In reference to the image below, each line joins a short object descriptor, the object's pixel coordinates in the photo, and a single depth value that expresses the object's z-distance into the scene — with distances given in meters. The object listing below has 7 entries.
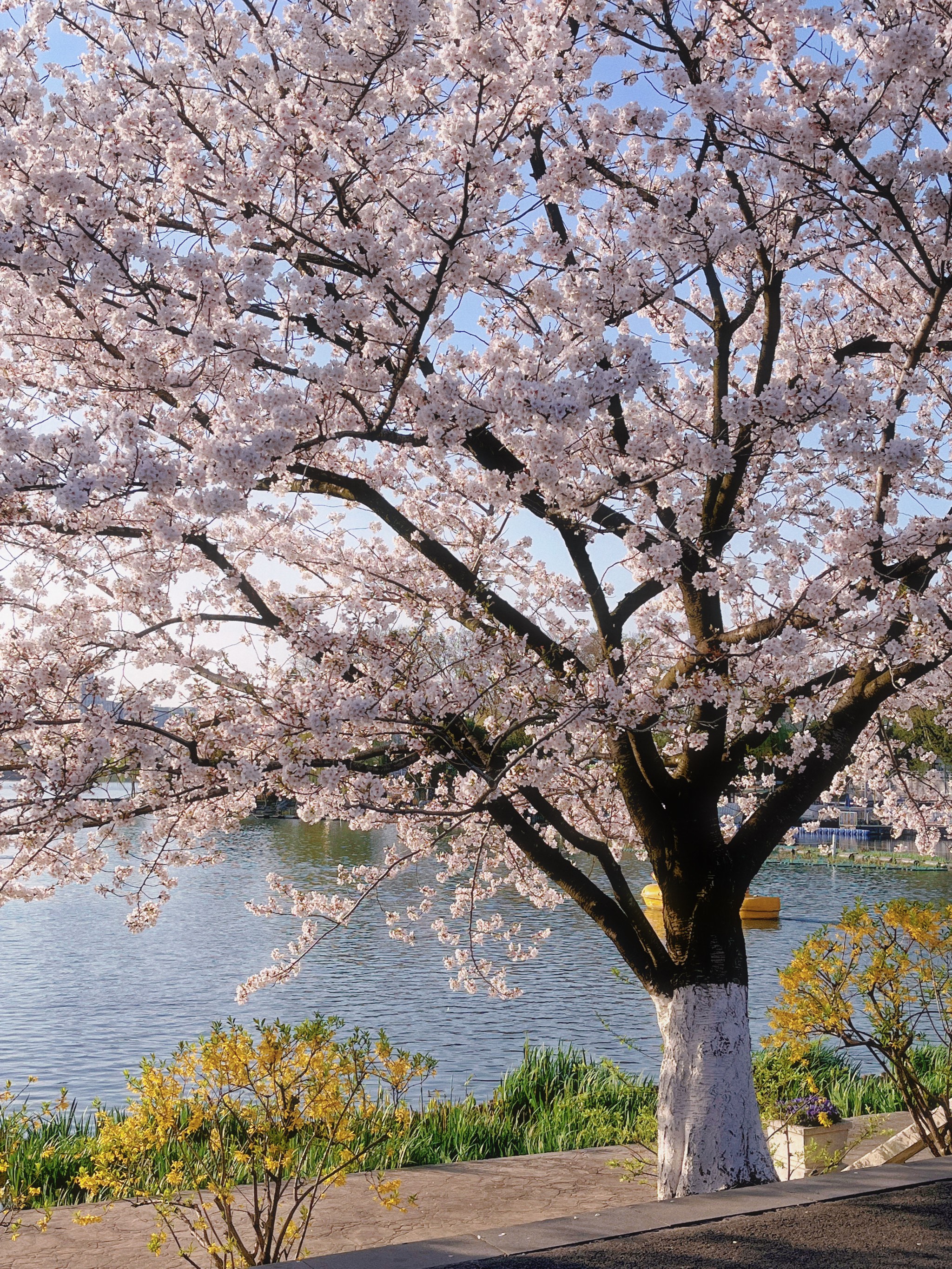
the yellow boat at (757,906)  28.83
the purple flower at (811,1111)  8.14
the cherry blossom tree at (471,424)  5.98
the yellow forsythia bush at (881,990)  6.95
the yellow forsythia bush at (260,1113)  5.47
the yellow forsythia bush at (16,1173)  6.97
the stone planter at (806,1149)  7.81
